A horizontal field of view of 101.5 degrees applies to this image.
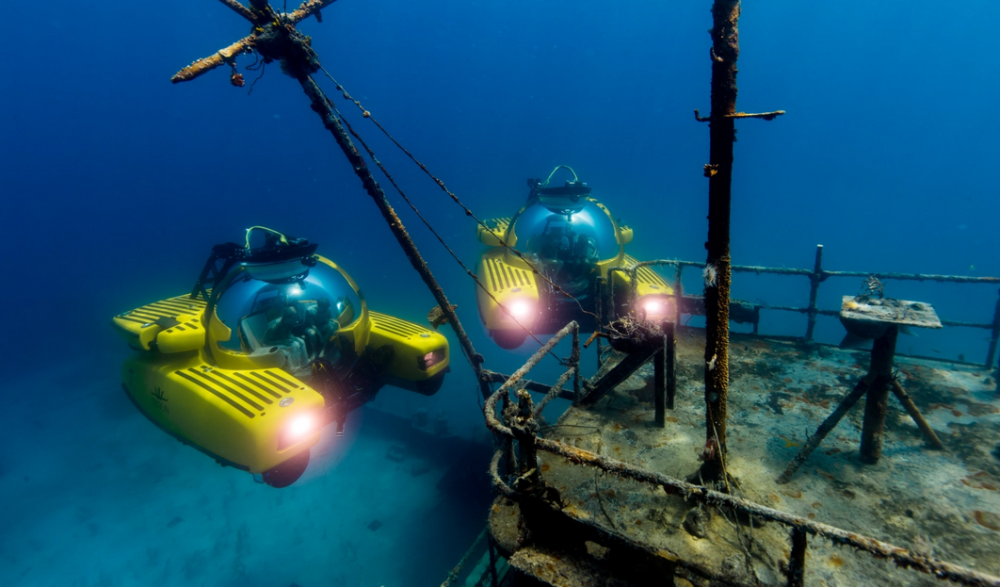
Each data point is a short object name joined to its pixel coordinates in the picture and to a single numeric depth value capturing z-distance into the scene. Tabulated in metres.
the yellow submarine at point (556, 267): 7.55
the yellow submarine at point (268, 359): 5.06
